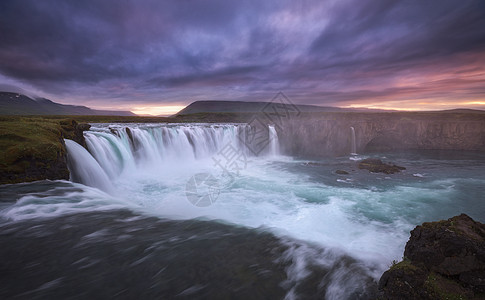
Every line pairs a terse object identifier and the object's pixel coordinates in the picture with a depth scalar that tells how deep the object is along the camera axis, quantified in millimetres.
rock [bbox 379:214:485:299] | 3492
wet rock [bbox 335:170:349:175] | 20898
